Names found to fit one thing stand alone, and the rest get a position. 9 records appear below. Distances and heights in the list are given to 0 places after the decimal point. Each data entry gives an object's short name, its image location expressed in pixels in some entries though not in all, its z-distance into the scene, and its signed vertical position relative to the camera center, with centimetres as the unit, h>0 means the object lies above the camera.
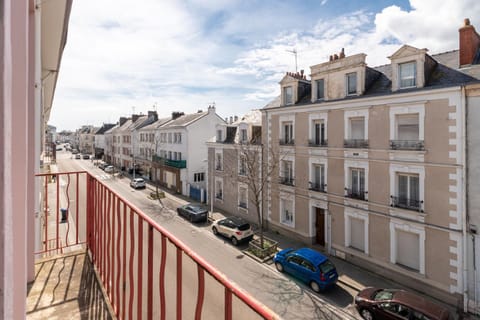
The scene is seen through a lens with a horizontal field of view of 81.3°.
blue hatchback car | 1097 -465
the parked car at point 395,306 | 845 -480
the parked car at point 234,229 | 1566 -429
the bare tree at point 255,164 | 1686 -57
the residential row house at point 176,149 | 2861 +72
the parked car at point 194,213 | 1962 -412
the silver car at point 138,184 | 3089 -314
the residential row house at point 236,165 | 1831 -70
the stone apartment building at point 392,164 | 1012 -39
